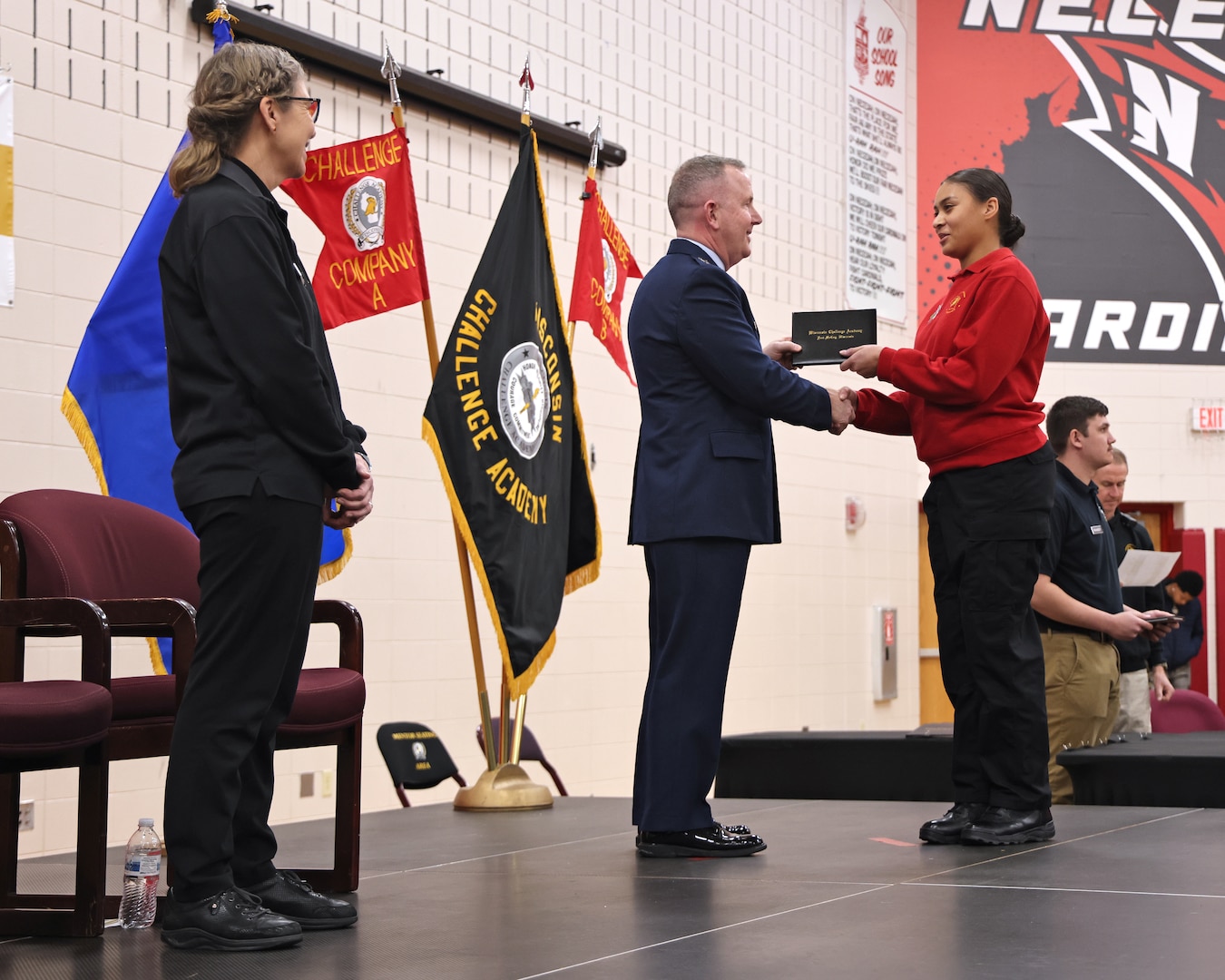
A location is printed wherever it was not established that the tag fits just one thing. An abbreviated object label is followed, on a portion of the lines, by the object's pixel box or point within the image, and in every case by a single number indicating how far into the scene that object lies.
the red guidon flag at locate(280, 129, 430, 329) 4.65
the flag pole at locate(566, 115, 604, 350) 5.00
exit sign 9.90
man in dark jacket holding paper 4.75
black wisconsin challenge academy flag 4.47
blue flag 3.94
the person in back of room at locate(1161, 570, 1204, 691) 7.87
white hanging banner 9.25
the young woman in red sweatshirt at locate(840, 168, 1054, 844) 3.17
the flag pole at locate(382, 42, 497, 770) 4.66
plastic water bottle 2.49
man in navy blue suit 3.17
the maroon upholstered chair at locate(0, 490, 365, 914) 2.63
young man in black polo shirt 4.03
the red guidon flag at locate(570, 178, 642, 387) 5.14
